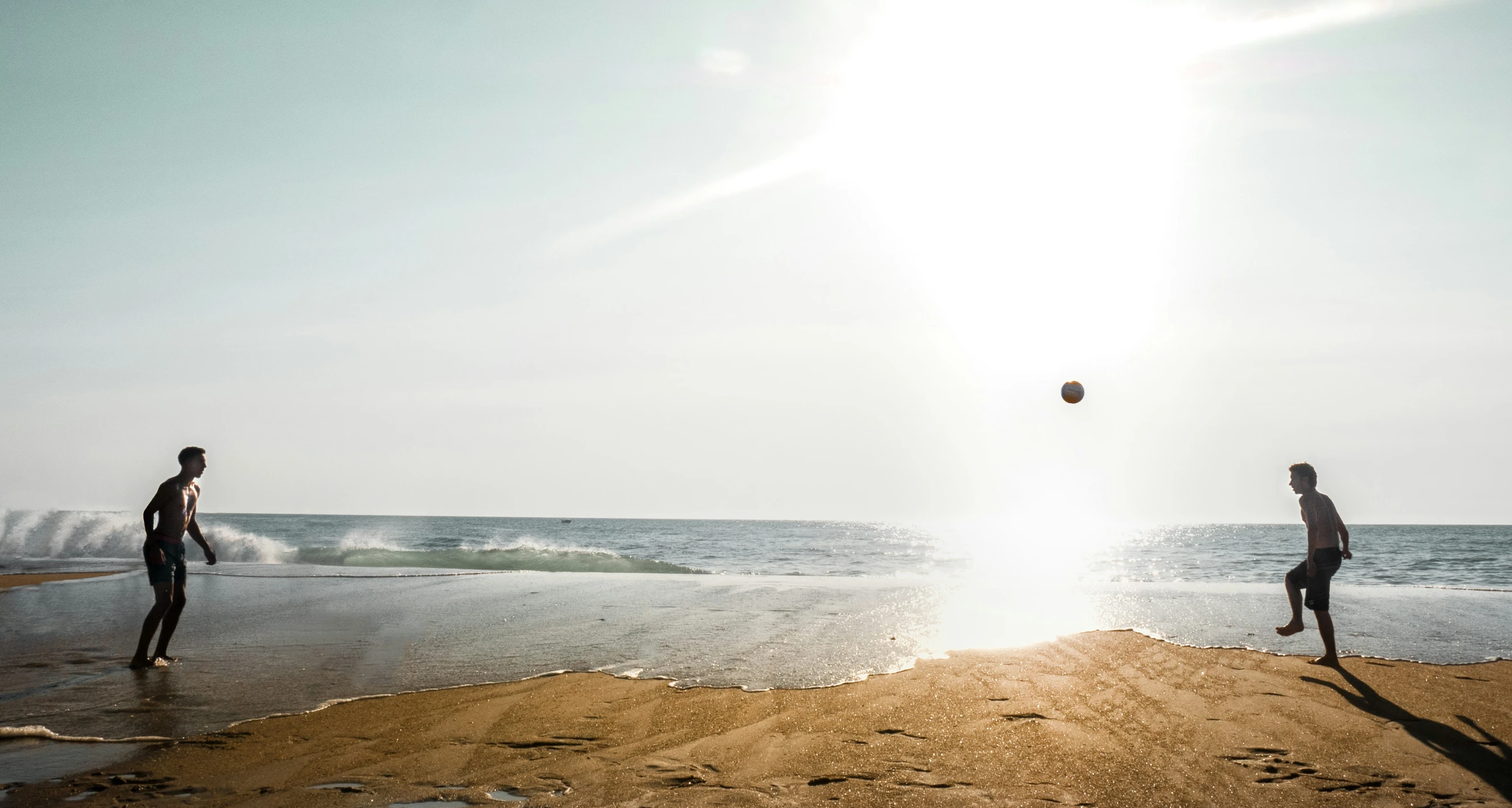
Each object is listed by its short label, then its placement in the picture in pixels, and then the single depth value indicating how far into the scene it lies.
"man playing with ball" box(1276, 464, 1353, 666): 7.85
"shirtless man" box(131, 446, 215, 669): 7.93
